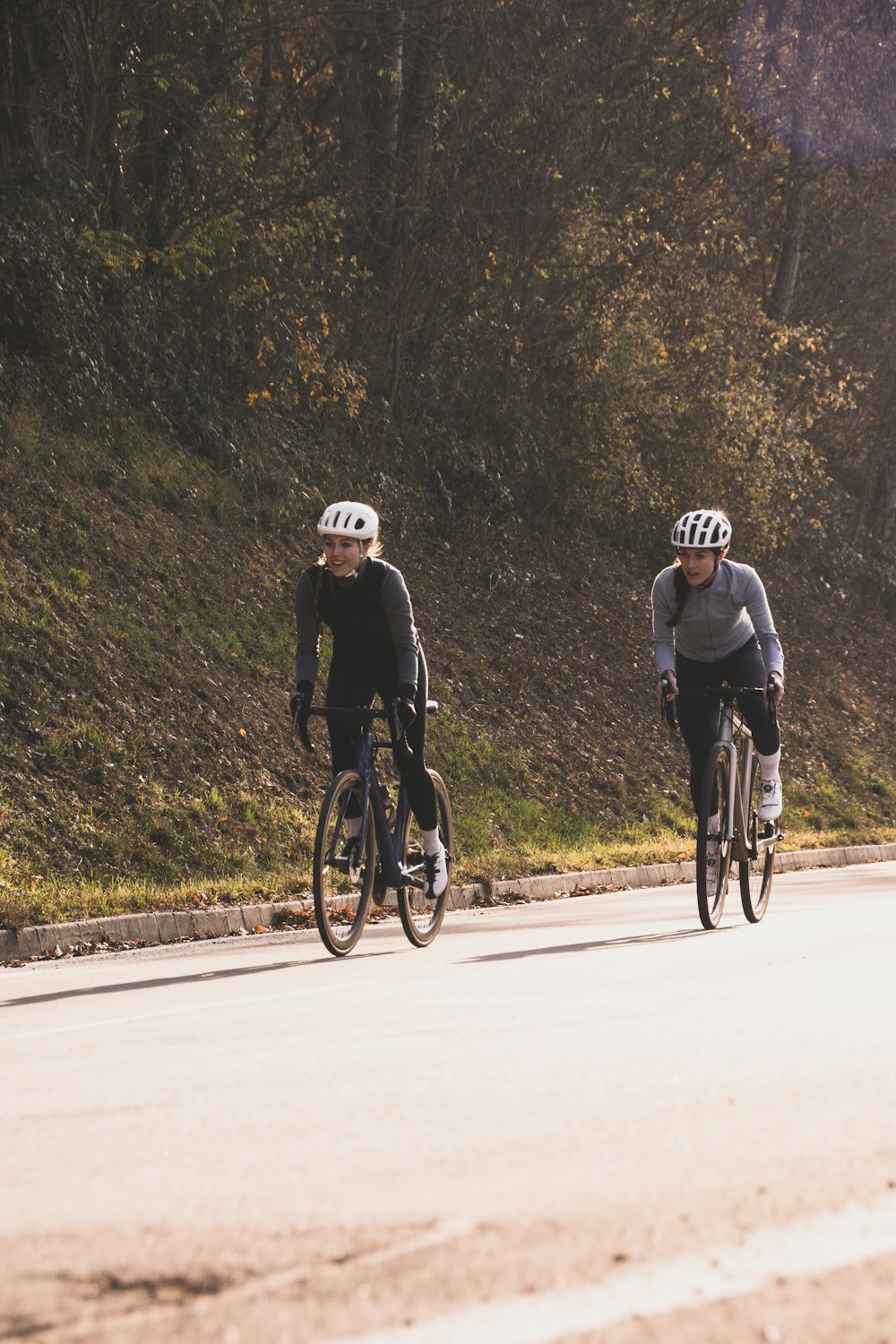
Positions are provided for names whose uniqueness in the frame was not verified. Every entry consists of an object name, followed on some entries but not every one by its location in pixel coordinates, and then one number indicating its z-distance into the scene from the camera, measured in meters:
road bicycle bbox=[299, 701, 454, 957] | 19.30
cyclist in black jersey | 19.33
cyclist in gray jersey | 22.50
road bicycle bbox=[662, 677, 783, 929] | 22.06
